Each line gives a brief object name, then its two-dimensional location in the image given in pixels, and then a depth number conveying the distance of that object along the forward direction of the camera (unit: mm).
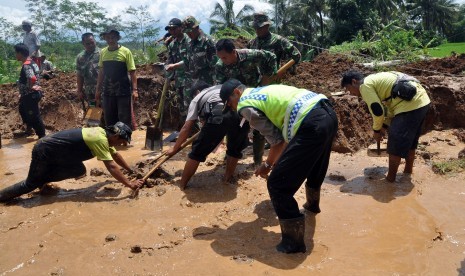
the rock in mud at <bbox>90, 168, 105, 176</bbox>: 5473
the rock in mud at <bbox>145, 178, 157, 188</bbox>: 4922
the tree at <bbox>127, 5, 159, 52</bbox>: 29984
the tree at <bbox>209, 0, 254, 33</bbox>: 35562
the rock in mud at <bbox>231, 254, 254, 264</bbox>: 3248
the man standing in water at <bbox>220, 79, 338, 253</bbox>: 3195
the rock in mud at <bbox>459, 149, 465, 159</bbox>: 5468
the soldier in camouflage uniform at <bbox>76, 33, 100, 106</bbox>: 7217
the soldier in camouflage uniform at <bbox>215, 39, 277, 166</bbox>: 5168
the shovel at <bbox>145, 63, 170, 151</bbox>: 6512
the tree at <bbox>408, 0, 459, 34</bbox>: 39531
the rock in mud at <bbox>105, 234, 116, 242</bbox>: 3650
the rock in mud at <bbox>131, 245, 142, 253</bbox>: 3427
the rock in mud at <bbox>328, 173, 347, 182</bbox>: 5173
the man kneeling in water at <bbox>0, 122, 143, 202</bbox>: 4473
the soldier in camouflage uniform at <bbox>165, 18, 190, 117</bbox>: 6363
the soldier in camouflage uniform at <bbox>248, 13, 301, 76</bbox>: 5879
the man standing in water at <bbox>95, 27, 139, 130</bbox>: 6520
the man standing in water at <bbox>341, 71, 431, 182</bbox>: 4699
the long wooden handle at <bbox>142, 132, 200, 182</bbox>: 4826
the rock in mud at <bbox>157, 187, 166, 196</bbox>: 4695
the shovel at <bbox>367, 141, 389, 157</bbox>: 5940
